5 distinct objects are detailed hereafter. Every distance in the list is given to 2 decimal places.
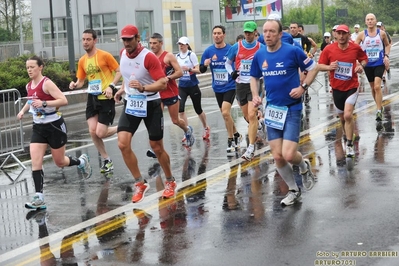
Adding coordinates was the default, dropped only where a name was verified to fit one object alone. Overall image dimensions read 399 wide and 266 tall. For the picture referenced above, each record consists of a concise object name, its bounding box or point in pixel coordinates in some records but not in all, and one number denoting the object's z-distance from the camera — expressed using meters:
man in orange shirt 11.51
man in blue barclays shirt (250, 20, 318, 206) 8.65
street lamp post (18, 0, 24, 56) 34.31
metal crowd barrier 12.32
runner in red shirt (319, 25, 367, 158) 11.59
